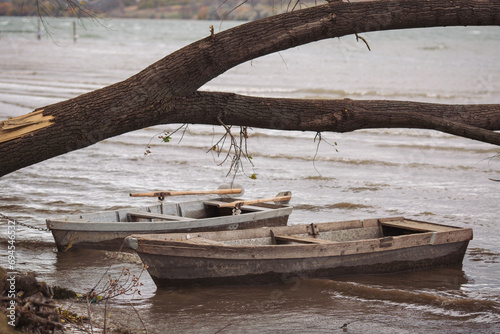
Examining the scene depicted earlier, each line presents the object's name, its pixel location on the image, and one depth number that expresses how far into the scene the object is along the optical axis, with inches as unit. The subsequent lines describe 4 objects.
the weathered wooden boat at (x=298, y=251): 573.9
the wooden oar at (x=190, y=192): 747.5
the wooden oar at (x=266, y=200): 748.8
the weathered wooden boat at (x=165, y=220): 679.1
